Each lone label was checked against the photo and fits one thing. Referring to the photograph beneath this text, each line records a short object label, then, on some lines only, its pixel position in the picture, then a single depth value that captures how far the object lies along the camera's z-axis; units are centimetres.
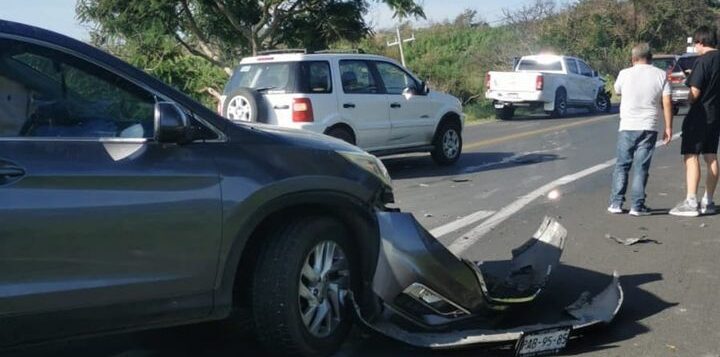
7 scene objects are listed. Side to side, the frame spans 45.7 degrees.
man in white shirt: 855
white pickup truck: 2502
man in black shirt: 835
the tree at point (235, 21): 2662
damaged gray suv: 371
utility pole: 3151
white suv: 1167
